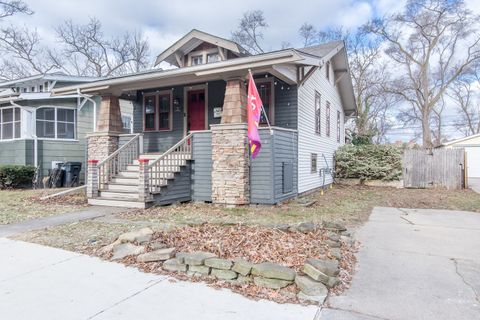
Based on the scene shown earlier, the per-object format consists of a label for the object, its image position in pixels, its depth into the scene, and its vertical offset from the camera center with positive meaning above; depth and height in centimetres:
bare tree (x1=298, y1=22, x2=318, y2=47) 2812 +1126
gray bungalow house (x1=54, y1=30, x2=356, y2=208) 843 +104
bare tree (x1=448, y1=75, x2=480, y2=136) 3525 +610
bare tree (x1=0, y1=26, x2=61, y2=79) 2455 +874
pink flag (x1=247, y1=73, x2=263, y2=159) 741 +107
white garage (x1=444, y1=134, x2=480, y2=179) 2339 +48
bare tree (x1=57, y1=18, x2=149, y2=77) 2820 +1020
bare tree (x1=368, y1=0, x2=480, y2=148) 2509 +953
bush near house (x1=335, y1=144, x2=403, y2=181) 1531 -6
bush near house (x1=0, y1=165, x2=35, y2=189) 1248 -52
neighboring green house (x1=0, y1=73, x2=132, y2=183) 1393 +172
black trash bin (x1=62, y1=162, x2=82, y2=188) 1367 -49
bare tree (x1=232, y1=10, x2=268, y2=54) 2906 +1189
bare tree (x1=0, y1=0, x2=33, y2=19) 1867 +909
